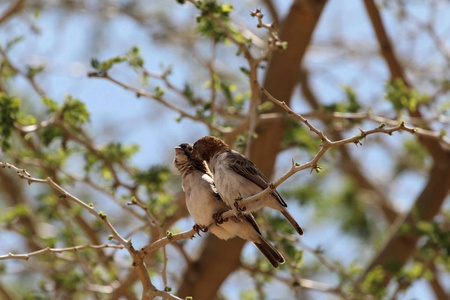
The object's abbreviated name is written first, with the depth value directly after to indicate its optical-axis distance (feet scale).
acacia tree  38.63
